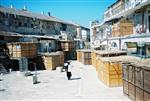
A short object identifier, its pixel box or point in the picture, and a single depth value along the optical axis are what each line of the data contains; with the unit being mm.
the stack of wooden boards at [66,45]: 22927
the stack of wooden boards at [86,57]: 18764
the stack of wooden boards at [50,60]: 16574
